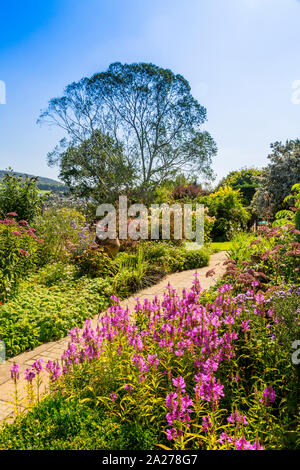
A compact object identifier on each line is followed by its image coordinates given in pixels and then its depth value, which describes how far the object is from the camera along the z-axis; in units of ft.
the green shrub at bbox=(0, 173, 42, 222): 20.13
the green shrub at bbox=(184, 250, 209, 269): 24.34
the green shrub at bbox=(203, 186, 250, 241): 41.19
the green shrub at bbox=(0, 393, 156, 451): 5.40
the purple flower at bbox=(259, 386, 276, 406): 5.38
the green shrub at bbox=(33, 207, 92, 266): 21.72
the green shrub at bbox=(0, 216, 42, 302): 13.82
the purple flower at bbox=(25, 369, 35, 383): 6.15
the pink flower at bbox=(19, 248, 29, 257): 14.27
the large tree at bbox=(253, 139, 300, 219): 37.40
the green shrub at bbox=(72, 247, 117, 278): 19.15
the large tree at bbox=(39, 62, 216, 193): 48.06
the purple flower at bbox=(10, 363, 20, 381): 6.08
